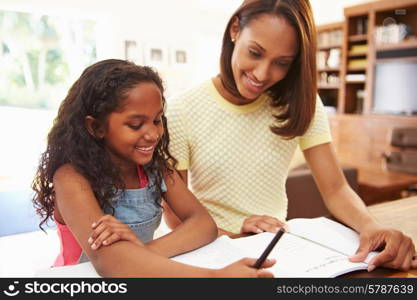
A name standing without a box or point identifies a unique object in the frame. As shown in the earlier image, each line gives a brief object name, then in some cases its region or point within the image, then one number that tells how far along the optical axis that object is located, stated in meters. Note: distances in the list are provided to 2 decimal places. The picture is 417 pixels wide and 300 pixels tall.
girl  0.79
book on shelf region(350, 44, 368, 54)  5.03
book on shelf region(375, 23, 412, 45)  4.61
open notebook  0.67
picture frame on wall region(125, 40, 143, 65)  5.01
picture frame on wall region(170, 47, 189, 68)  5.46
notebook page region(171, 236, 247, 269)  0.71
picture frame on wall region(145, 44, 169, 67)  5.20
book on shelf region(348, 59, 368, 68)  5.05
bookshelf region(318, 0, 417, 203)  4.62
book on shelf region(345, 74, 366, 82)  5.12
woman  1.02
